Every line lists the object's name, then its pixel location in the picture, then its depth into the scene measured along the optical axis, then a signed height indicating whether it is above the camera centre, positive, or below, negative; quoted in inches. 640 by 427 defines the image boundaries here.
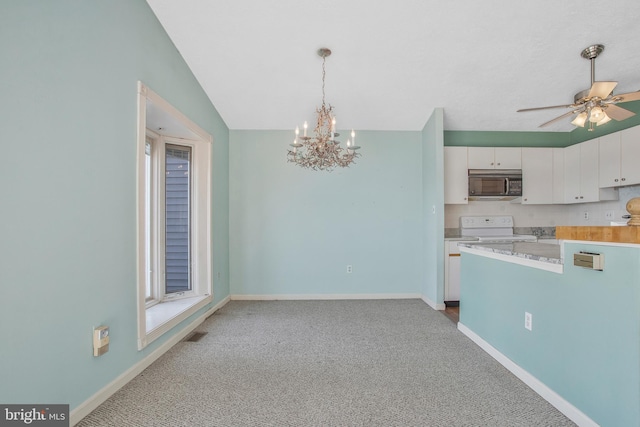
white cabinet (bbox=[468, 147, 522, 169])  162.7 +32.7
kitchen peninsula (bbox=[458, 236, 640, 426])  53.7 -25.8
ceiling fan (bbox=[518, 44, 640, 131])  84.9 +34.7
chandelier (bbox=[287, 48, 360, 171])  101.7 +24.2
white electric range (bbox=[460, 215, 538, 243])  170.1 -6.8
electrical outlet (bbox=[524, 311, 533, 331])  79.1 -29.1
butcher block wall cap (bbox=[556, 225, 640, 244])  52.7 -3.6
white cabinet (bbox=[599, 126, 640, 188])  131.9 +27.4
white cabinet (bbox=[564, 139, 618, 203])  149.9 +22.1
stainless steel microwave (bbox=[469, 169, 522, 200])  160.9 +18.0
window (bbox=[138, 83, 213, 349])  121.1 -0.7
